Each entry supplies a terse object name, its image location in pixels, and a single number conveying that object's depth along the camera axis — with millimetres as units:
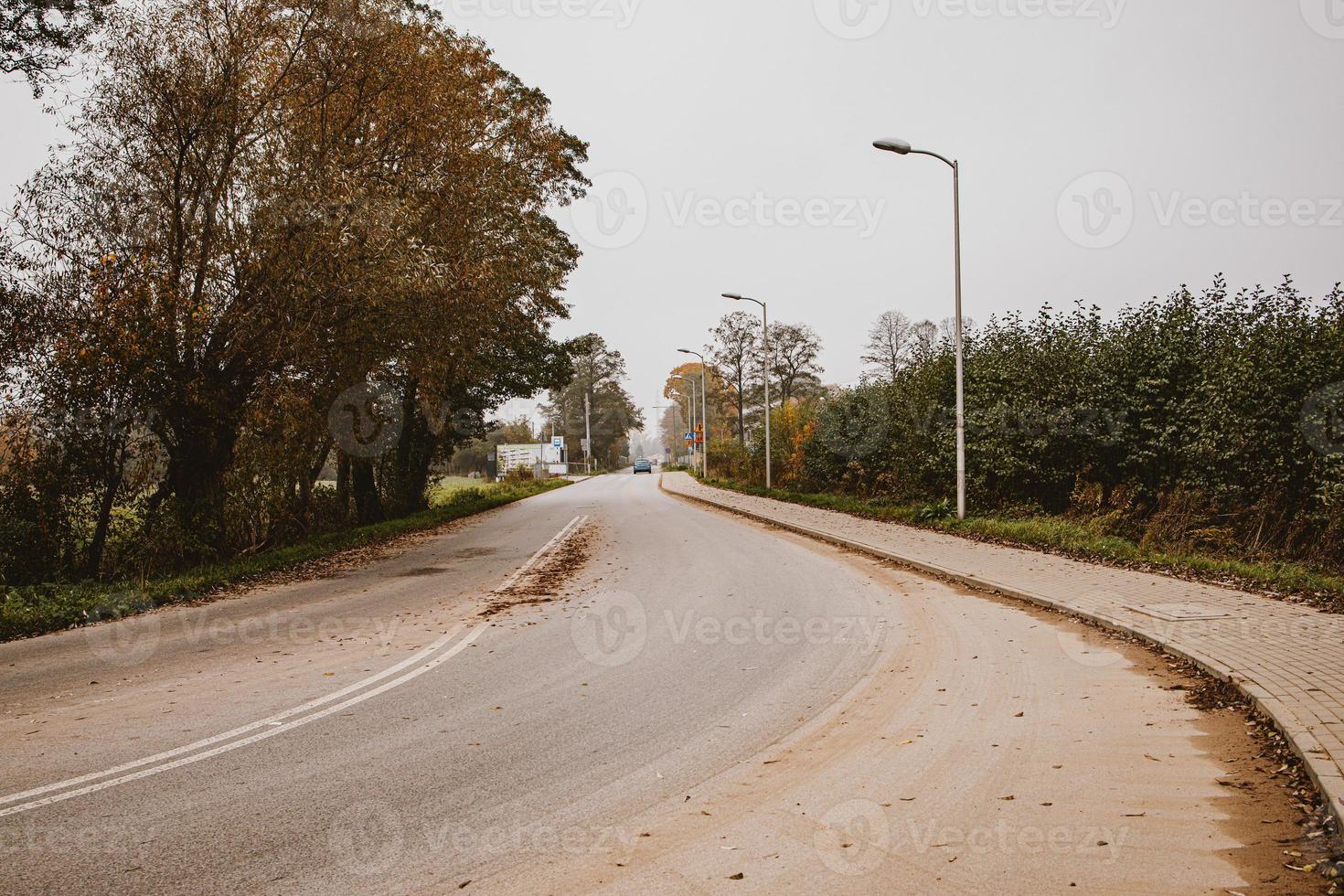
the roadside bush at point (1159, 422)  11234
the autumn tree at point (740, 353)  58094
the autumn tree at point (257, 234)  11867
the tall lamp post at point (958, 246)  15547
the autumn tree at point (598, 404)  90375
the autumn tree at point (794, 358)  57531
